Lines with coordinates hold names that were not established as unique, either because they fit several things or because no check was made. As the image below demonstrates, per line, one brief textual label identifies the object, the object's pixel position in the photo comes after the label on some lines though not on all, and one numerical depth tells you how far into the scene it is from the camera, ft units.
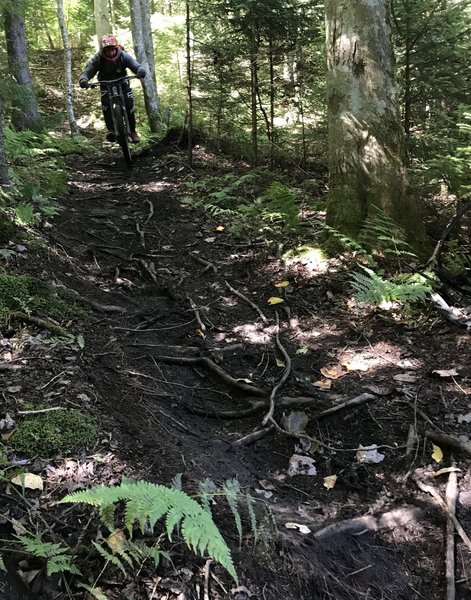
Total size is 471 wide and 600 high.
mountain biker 30.76
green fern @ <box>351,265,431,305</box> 14.44
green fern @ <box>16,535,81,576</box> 5.85
